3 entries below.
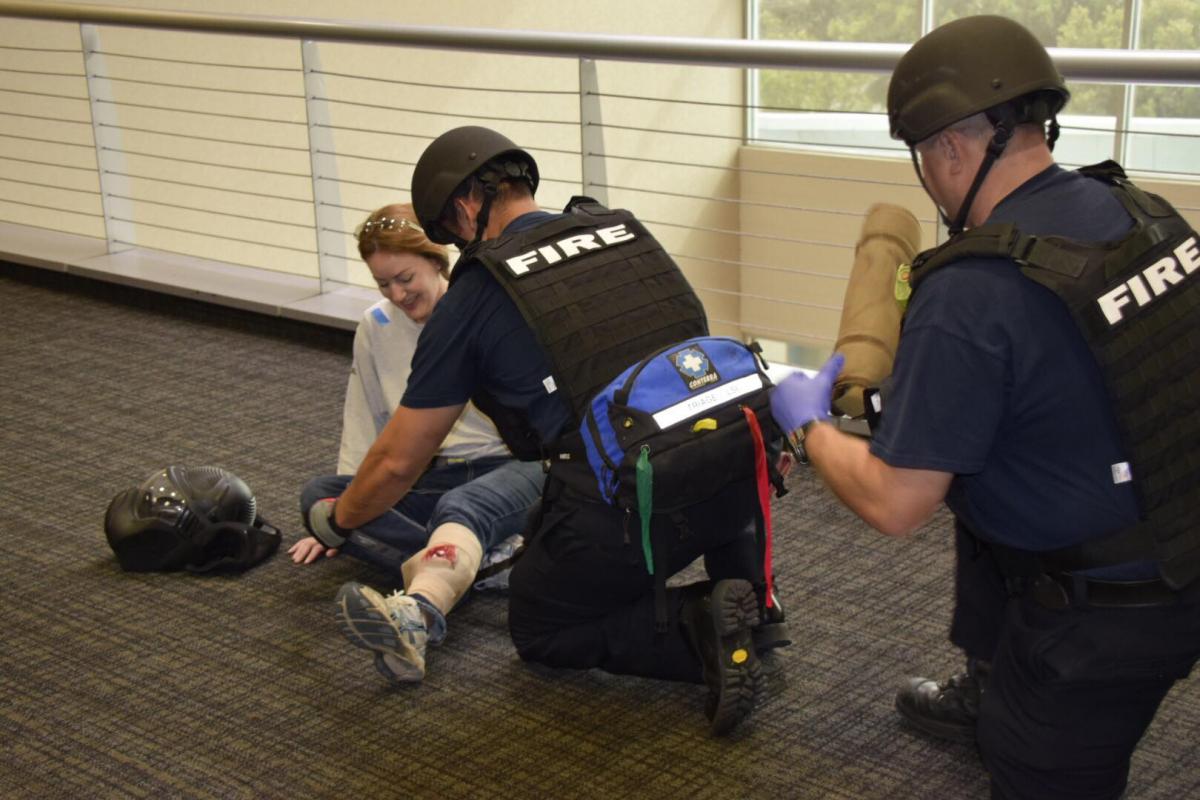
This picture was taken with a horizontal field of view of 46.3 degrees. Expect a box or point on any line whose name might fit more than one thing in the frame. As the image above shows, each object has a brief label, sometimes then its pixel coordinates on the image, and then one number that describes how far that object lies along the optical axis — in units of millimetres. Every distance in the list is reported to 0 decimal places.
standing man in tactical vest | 1975
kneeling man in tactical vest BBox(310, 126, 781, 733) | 2789
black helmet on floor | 3521
